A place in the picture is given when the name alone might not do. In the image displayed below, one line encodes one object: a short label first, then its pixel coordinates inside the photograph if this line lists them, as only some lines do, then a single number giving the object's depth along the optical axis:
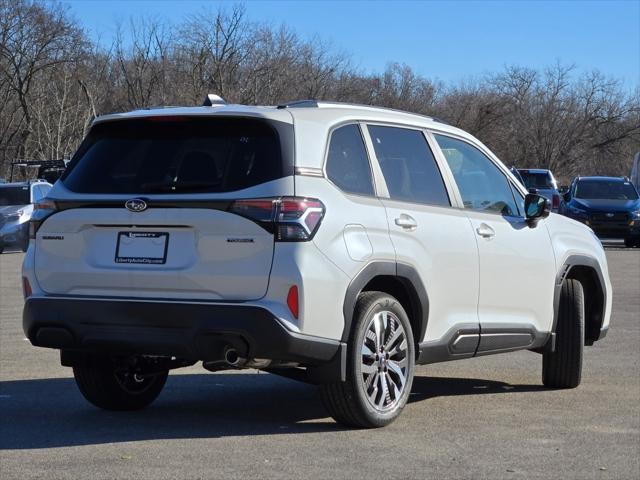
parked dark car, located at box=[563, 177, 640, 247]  31.56
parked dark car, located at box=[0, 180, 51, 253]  30.00
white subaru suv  6.85
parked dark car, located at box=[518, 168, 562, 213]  38.50
